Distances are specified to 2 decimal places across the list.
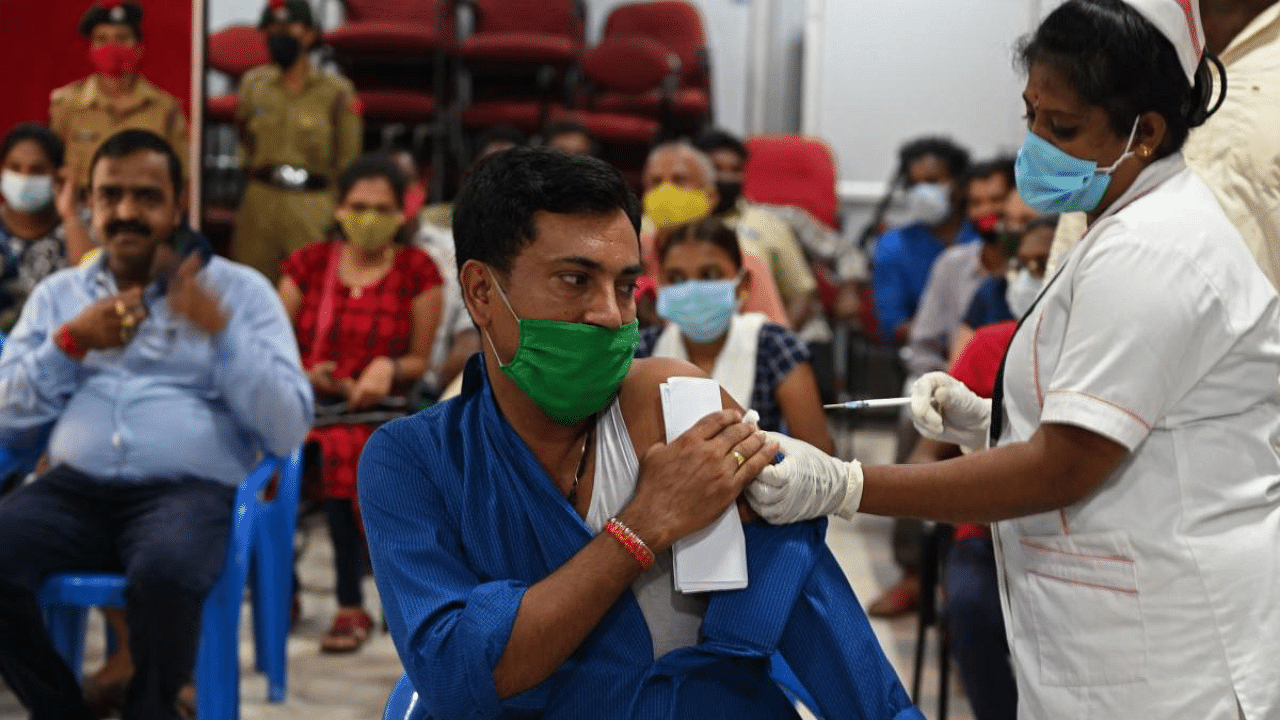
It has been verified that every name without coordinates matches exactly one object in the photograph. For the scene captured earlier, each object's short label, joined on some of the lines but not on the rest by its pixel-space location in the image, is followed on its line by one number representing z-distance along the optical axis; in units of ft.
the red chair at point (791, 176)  22.85
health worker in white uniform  4.98
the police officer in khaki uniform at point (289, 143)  19.85
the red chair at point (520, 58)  24.22
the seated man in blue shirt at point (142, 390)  9.22
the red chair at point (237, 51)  24.67
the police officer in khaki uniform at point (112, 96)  15.15
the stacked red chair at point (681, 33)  25.82
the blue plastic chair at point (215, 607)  8.95
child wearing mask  10.50
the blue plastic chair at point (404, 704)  5.62
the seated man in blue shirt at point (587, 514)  5.03
